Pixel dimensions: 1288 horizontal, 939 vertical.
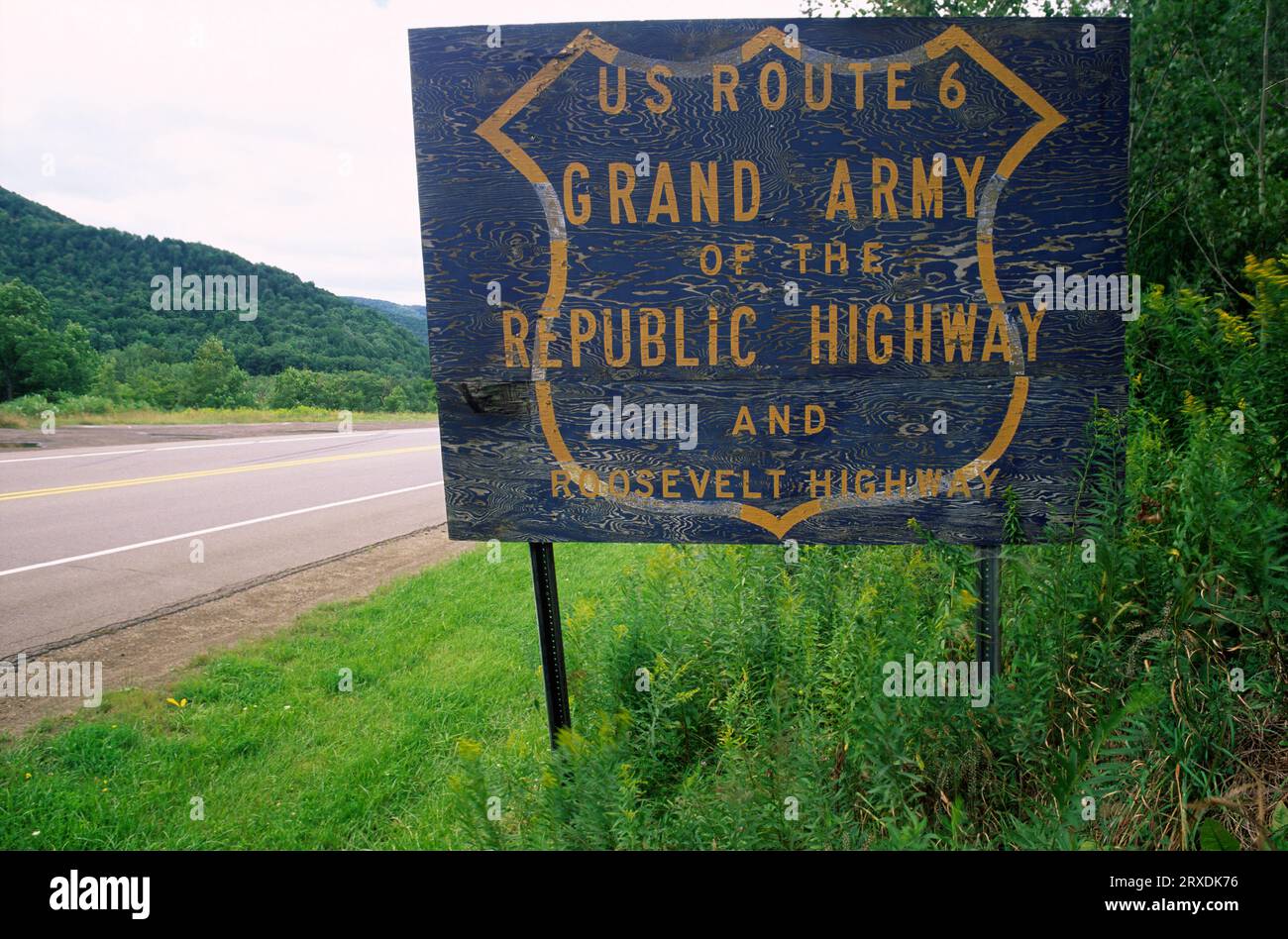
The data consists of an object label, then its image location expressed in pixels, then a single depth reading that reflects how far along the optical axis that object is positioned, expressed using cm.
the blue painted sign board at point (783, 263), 281
